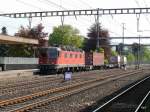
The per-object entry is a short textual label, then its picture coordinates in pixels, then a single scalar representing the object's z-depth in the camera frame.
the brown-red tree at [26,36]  68.29
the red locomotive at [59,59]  48.28
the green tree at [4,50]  76.25
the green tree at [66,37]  115.81
